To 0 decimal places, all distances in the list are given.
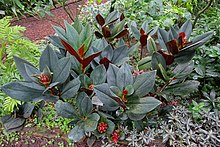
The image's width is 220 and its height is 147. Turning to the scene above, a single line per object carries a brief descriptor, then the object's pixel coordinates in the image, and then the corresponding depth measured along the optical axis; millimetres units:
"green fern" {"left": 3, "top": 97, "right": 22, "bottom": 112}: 1479
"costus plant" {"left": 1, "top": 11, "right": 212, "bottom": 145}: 1290
